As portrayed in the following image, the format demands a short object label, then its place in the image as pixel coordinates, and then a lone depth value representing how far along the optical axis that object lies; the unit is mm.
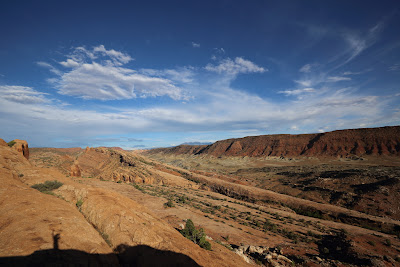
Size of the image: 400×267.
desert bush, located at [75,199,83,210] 9750
